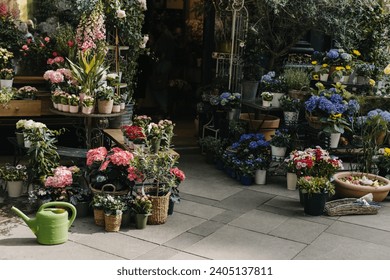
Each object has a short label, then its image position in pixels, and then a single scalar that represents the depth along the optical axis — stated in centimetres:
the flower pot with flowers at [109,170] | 649
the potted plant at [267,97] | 877
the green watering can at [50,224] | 580
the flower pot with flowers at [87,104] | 712
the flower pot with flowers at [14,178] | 722
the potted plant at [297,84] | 883
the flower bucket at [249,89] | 950
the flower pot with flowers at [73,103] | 714
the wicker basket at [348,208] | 712
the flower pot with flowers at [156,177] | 640
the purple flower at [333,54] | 903
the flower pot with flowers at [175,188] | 672
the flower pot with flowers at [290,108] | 866
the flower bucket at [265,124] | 951
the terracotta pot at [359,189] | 751
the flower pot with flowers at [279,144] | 846
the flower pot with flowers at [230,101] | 933
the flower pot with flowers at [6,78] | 816
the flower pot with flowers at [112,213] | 623
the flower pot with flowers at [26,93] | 818
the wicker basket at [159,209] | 647
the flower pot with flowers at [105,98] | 723
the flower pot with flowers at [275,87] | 890
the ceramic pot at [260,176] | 828
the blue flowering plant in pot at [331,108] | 805
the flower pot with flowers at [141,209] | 636
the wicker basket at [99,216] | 637
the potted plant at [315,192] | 697
